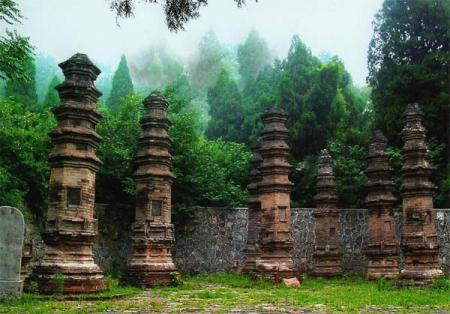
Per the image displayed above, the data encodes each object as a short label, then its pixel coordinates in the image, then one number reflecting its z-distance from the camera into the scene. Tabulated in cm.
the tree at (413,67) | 2453
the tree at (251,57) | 6135
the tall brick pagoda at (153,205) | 1438
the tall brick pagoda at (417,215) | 1385
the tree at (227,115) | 3378
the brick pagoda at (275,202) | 1562
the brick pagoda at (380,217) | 1725
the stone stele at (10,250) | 1016
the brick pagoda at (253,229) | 1911
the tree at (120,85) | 4231
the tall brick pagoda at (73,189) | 1133
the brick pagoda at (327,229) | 1967
